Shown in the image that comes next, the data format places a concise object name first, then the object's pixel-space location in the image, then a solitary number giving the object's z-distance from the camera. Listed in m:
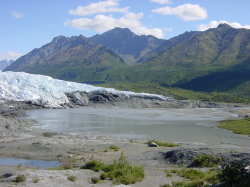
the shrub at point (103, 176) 31.30
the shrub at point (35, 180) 28.35
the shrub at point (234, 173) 21.75
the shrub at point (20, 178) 28.11
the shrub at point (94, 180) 30.11
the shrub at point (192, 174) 31.65
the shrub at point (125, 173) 30.50
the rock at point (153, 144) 53.34
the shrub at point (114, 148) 50.61
